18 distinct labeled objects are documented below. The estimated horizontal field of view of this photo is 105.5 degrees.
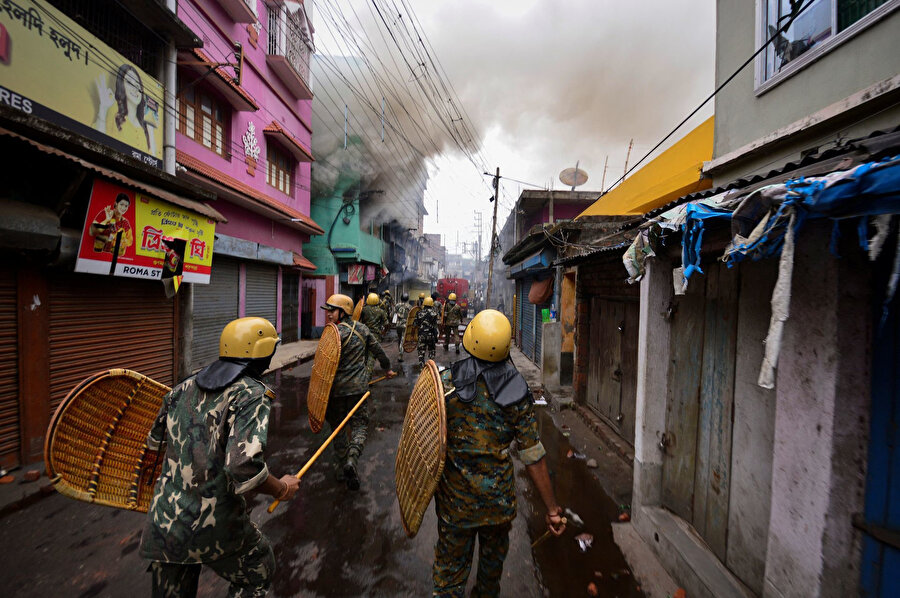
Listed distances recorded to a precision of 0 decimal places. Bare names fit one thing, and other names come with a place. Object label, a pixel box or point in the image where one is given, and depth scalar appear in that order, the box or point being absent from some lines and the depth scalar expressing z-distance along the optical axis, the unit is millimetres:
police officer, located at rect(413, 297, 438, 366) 10048
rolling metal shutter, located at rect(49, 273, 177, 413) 4762
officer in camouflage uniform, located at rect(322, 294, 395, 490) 3906
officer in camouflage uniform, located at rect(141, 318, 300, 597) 1770
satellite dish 13578
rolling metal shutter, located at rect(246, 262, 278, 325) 10727
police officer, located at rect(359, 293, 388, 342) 8594
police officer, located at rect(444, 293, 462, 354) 12414
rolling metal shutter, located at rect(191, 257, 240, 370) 8594
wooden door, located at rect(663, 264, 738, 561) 2830
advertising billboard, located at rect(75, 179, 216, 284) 4812
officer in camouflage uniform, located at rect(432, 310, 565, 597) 2102
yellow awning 5832
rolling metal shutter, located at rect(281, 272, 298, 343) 13030
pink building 8430
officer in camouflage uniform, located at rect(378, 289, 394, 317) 12173
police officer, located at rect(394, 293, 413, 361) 12656
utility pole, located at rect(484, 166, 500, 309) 15578
